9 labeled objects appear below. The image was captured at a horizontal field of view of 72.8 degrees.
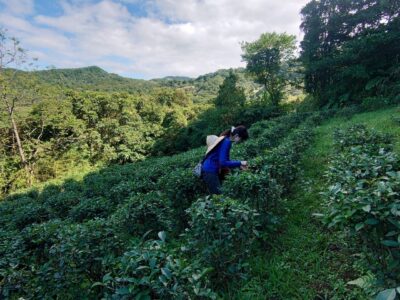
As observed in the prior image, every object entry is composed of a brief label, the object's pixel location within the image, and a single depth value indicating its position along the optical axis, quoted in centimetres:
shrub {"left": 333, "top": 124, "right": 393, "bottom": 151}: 601
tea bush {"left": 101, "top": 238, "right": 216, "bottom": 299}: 173
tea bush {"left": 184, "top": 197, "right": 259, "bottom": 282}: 275
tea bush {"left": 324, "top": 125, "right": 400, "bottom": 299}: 176
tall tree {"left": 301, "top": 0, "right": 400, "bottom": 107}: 1792
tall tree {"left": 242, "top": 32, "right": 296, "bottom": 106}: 2900
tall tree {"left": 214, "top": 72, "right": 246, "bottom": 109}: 2800
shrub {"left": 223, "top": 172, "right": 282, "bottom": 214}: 369
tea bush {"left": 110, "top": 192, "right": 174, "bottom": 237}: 380
